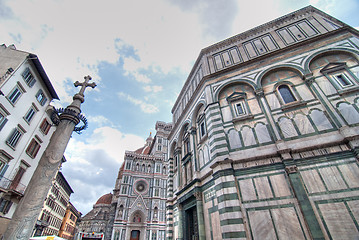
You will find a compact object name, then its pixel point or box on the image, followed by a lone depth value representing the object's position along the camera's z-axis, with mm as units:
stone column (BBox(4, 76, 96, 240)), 6031
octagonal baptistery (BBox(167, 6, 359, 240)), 6230
